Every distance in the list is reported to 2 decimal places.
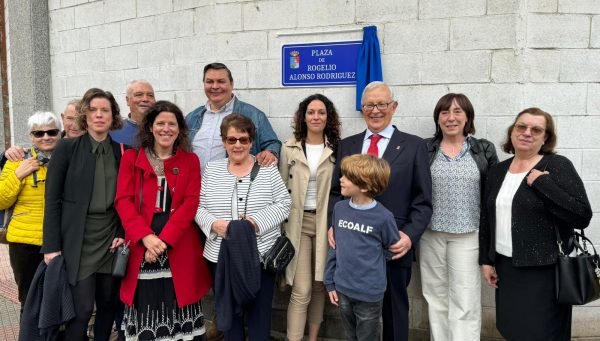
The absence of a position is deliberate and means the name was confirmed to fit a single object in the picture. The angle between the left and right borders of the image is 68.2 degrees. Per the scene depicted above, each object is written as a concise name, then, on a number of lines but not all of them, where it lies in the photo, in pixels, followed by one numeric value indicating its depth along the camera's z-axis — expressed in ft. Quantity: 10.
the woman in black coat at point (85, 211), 9.64
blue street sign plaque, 12.85
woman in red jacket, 9.65
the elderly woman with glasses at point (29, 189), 10.36
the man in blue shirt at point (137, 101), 12.60
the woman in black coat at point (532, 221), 8.39
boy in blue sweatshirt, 8.68
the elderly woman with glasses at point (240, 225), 9.55
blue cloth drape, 12.29
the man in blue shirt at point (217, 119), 11.88
